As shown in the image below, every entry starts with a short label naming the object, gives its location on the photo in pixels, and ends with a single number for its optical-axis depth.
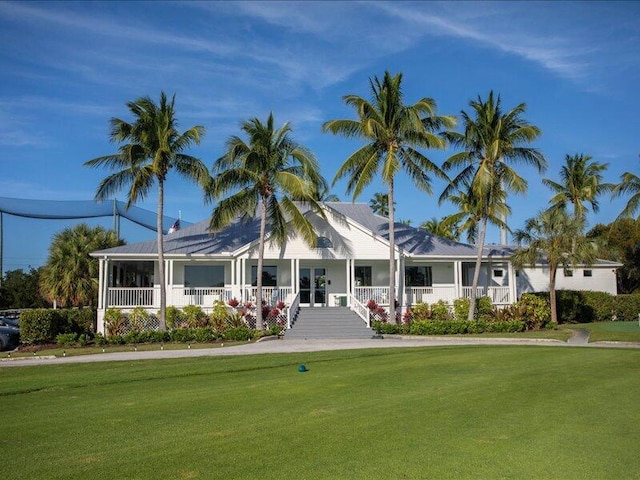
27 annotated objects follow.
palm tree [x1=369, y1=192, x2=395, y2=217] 62.81
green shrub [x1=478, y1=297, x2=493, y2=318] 29.80
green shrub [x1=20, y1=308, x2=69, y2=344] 25.58
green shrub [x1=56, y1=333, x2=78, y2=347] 24.58
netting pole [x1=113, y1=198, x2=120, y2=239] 49.28
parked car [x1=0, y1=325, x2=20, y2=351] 25.23
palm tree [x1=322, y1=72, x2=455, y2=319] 27.28
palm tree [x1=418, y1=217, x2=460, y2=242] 31.50
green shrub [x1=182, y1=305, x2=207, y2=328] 27.32
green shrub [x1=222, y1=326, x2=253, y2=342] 24.94
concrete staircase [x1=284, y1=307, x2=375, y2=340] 25.50
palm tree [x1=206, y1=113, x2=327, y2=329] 26.16
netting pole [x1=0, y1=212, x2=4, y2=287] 53.89
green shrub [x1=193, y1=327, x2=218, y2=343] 24.69
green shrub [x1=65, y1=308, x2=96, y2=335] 29.88
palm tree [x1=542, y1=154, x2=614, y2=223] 40.84
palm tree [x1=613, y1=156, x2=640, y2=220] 33.75
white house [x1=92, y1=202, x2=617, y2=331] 28.61
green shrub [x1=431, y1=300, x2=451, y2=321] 29.06
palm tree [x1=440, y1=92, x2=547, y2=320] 27.92
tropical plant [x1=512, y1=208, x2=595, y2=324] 29.62
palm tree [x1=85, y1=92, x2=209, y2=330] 25.56
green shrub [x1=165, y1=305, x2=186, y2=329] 27.45
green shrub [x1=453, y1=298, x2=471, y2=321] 29.27
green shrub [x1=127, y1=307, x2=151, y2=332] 27.50
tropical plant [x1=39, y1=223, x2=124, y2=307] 31.84
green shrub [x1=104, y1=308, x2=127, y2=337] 26.81
